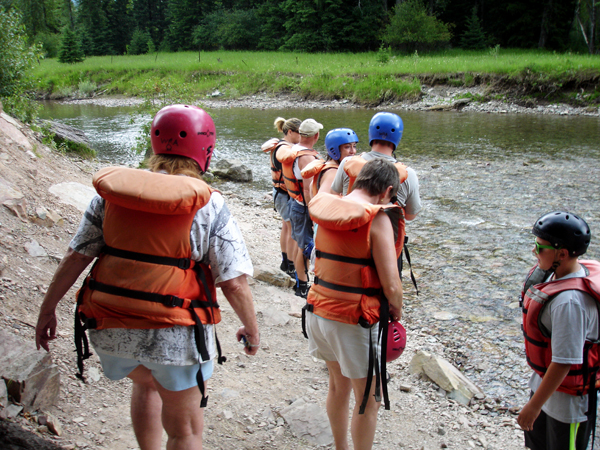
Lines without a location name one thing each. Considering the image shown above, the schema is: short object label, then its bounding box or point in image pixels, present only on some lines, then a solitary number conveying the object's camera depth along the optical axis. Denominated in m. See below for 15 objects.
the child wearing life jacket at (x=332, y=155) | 5.05
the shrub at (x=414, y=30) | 45.19
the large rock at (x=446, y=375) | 4.17
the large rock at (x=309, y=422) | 3.51
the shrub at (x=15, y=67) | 10.38
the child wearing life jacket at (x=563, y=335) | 2.45
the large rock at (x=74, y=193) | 6.62
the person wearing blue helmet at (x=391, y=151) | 4.05
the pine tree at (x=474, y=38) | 46.28
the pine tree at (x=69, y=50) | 54.62
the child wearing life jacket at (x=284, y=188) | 6.39
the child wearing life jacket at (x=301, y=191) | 5.83
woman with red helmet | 2.22
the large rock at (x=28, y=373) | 3.09
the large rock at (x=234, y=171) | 13.75
